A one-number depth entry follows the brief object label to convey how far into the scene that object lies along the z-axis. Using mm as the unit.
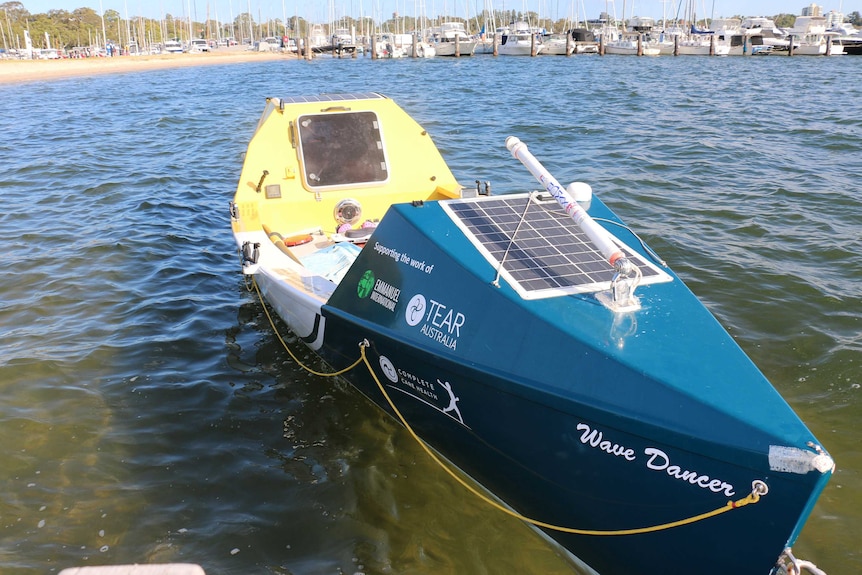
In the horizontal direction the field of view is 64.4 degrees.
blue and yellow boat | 3240
